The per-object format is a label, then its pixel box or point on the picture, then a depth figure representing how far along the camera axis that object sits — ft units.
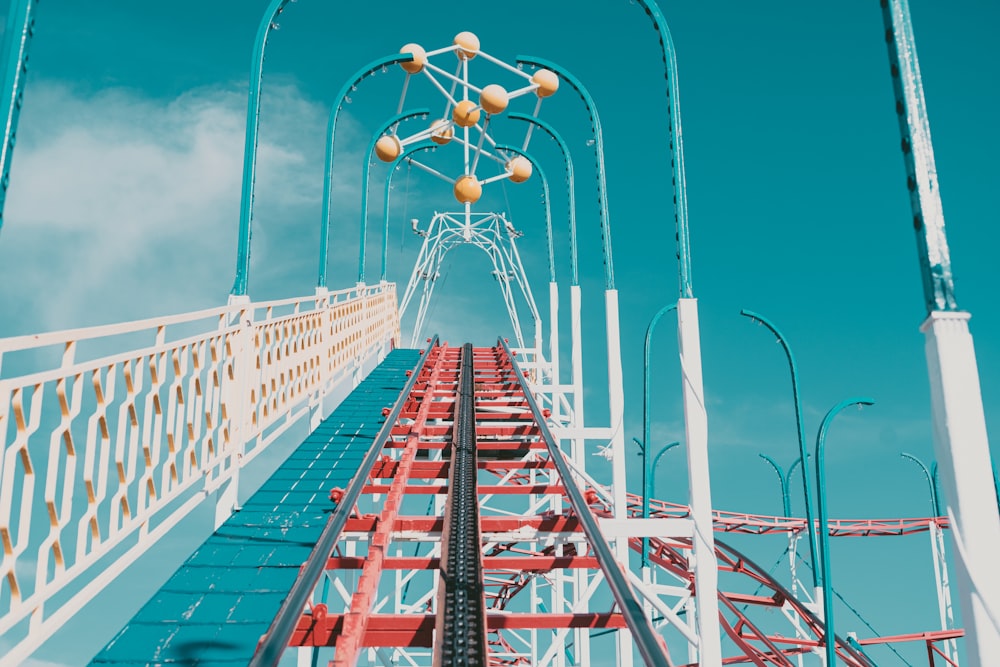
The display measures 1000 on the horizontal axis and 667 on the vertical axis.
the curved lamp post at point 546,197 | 52.37
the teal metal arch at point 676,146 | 25.35
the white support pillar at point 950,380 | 11.34
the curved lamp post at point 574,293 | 44.88
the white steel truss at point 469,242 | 69.46
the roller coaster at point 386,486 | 12.51
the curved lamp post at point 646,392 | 40.37
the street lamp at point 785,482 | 69.97
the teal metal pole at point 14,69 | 12.82
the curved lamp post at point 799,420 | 38.68
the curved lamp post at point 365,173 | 53.83
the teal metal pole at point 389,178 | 58.29
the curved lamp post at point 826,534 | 31.96
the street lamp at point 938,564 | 67.55
